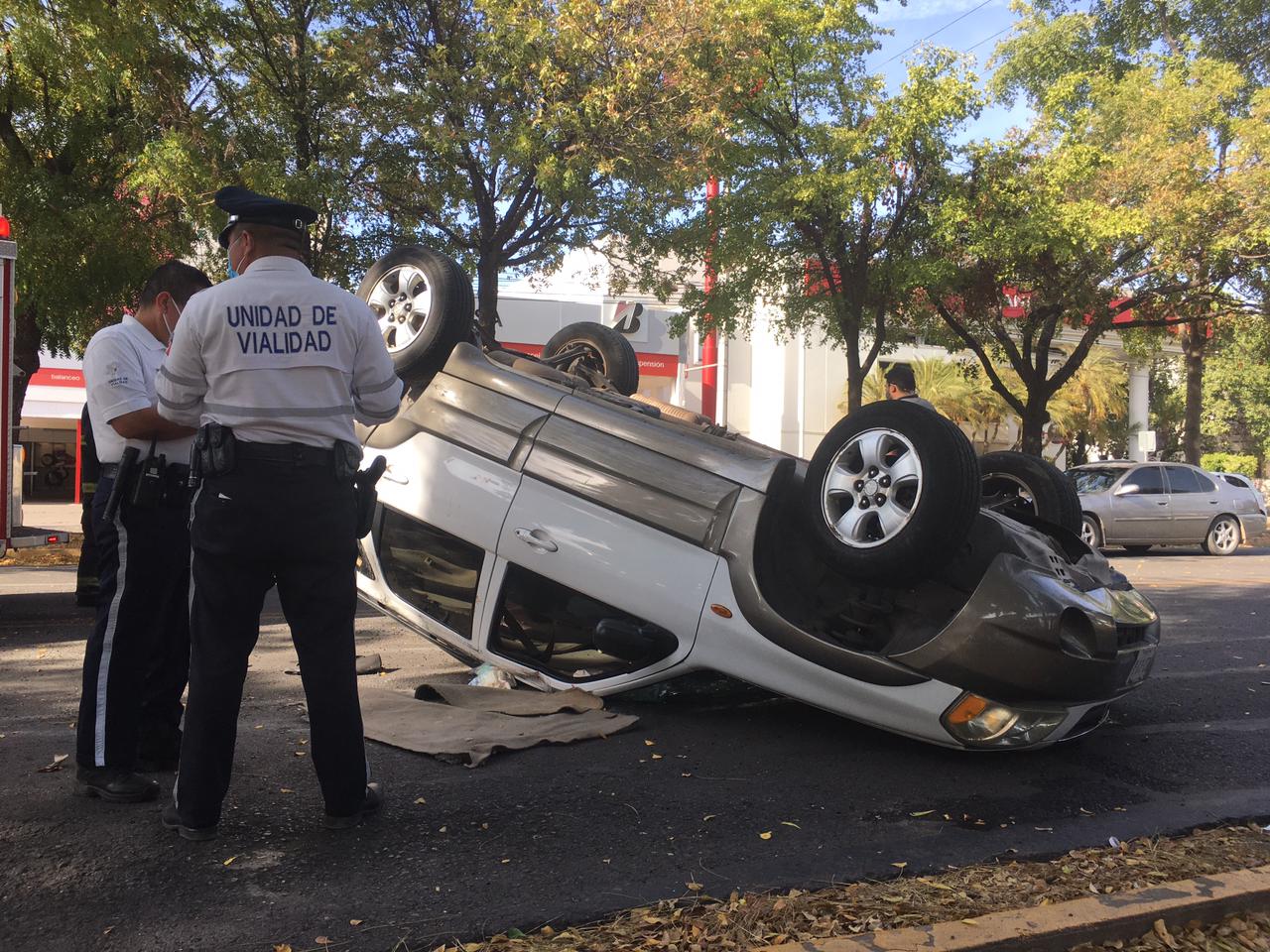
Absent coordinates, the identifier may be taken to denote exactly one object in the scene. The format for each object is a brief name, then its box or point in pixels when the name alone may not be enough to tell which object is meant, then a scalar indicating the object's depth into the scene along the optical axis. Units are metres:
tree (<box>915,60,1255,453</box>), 16.27
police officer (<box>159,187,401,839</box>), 2.91
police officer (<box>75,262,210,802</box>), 3.29
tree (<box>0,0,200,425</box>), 10.02
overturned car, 3.81
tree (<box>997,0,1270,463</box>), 26.16
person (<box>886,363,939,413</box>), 6.20
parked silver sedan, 16.08
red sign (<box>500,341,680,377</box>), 31.00
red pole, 27.39
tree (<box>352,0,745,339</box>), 11.79
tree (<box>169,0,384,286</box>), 11.35
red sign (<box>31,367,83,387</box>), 24.61
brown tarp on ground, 4.04
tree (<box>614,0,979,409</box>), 15.25
